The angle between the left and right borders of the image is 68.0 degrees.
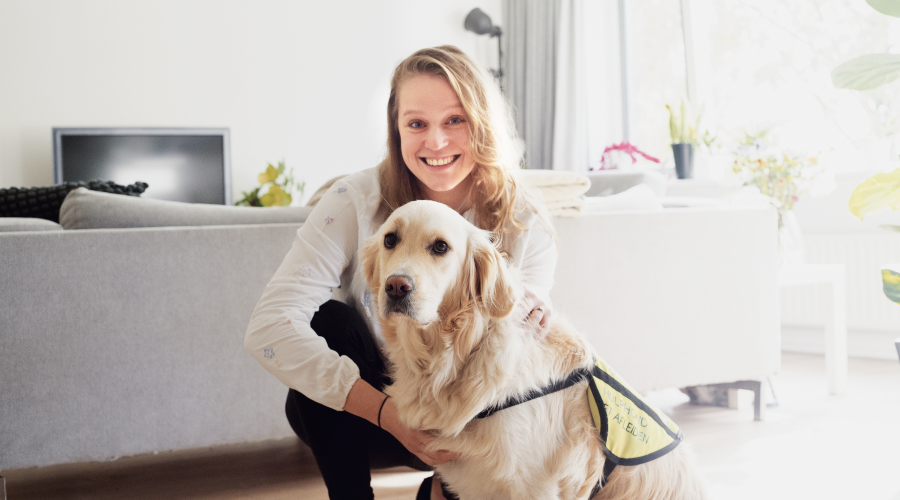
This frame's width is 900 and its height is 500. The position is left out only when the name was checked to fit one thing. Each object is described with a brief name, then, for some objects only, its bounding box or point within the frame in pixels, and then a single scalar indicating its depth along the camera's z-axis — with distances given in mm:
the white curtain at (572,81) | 6273
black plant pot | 5086
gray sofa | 1909
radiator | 3822
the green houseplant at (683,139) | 5066
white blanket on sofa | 2288
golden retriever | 1215
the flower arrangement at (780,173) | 3213
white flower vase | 3244
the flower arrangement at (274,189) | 5828
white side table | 3176
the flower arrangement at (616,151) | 5312
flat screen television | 5445
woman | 1409
